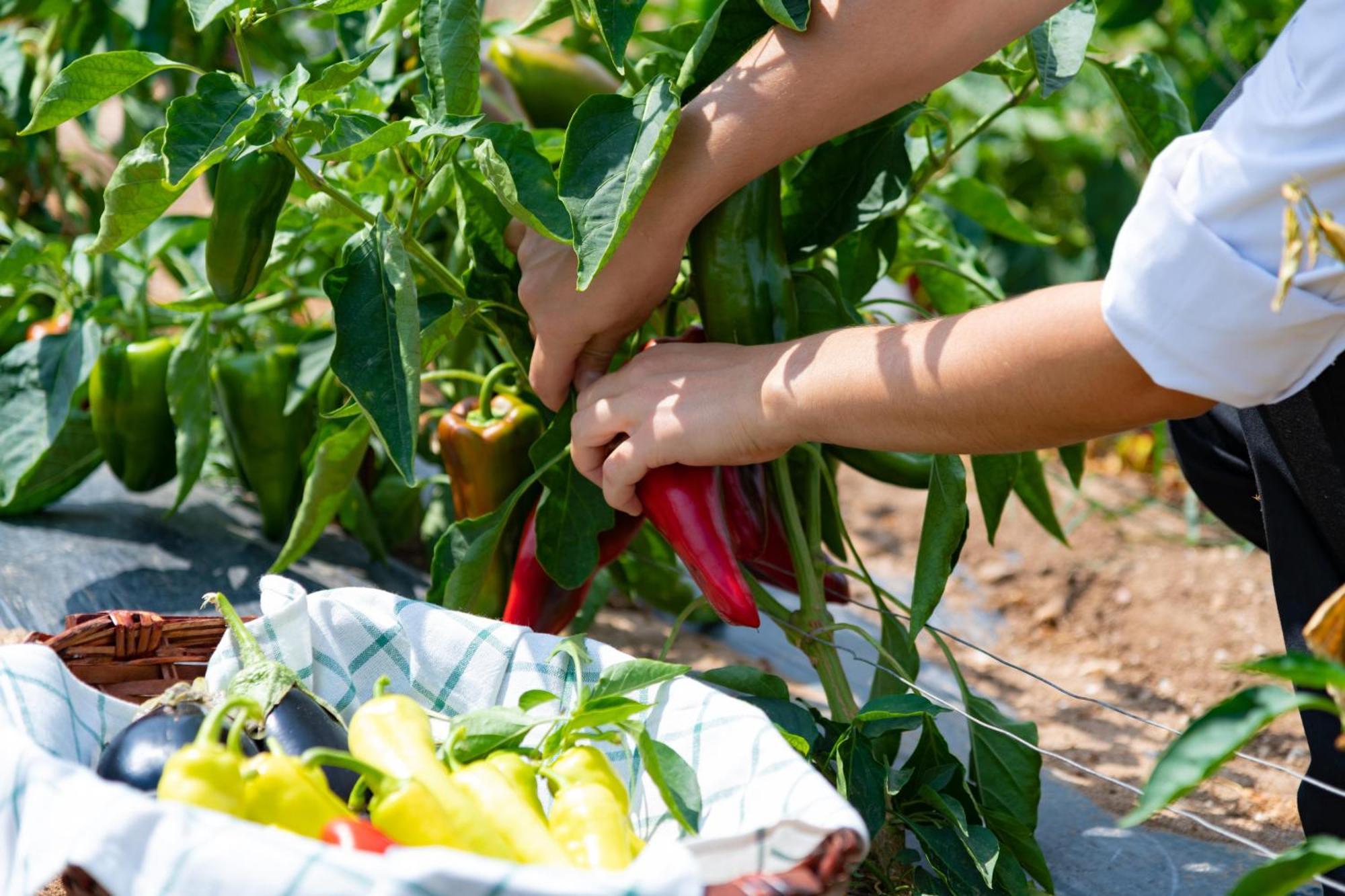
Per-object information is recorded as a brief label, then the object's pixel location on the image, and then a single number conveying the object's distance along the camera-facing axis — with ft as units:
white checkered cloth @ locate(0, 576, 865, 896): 4.84
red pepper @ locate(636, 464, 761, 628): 5.97
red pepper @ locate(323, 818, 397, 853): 4.99
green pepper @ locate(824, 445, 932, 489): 6.48
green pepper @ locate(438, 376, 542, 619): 6.38
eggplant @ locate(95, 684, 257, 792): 5.24
